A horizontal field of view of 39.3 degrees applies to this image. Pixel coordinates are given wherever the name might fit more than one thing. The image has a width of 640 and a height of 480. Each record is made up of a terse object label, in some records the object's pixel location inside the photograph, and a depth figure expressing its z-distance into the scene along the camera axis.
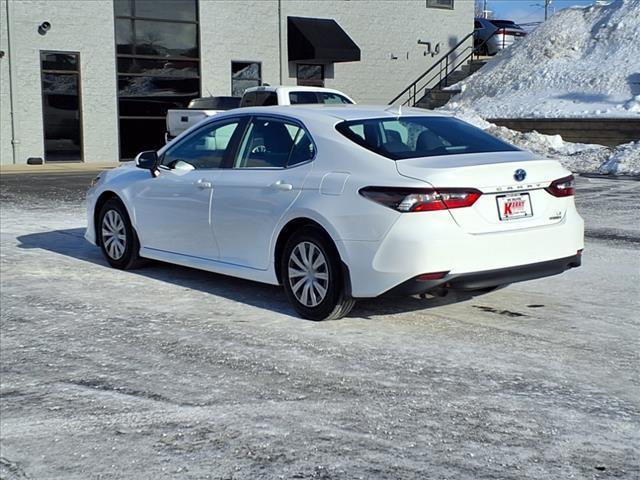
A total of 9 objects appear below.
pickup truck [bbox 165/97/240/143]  21.69
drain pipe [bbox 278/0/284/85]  29.89
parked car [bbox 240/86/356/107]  18.36
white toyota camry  5.85
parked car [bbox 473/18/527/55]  36.81
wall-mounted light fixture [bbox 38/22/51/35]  25.39
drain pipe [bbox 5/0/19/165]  24.92
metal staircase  32.97
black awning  29.52
